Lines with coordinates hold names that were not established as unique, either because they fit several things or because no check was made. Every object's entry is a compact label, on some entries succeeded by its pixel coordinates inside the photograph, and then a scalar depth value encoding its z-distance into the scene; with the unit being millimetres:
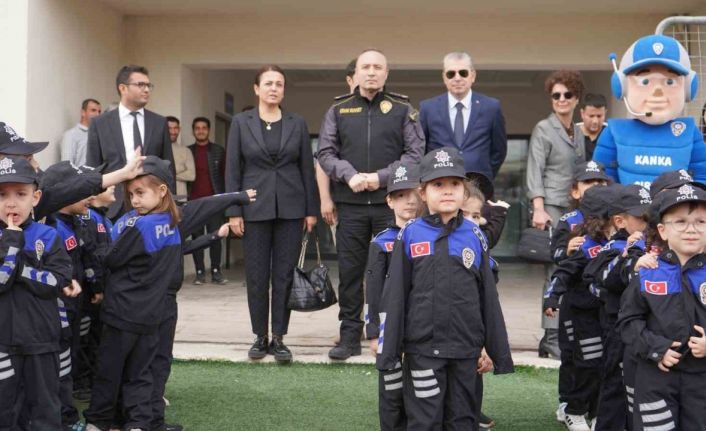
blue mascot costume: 4840
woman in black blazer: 6367
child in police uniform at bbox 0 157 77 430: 4117
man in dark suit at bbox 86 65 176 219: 6566
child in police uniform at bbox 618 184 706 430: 3717
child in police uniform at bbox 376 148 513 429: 3965
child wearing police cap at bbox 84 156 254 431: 4746
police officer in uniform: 6242
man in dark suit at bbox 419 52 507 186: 6207
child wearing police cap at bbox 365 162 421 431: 4281
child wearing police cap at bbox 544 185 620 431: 4828
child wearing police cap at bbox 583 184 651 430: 4457
